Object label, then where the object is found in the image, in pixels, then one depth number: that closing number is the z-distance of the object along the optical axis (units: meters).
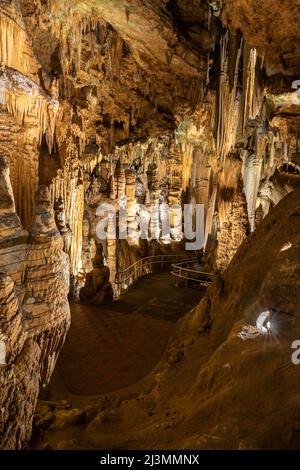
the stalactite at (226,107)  10.75
